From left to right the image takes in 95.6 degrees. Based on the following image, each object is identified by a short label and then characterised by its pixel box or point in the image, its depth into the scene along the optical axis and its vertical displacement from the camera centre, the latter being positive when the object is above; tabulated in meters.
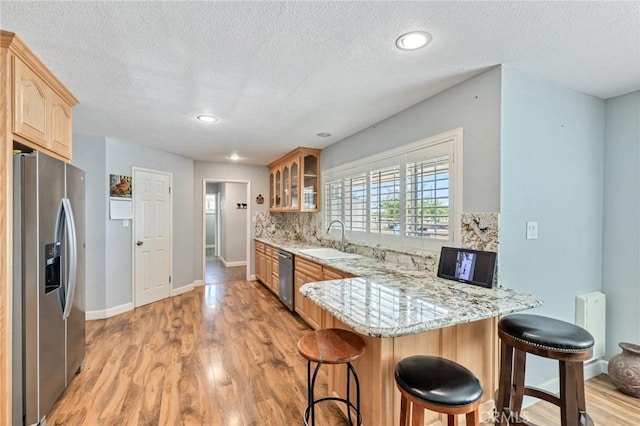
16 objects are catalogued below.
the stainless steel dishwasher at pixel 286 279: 3.85 -0.96
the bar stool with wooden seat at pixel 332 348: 1.47 -0.74
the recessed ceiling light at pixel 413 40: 1.54 +0.94
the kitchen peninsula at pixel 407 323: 1.38 -0.52
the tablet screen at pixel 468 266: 1.89 -0.38
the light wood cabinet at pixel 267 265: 4.61 -0.95
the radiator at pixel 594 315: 2.28 -0.83
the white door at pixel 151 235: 4.21 -0.40
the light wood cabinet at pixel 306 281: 3.19 -0.89
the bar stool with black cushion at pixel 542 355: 1.39 -0.77
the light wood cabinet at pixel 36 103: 1.67 +0.73
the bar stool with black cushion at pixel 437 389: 1.16 -0.74
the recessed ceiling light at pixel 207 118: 2.89 +0.93
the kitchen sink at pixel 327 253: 3.34 -0.53
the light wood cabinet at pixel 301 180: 4.38 +0.47
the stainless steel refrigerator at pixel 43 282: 1.67 -0.48
